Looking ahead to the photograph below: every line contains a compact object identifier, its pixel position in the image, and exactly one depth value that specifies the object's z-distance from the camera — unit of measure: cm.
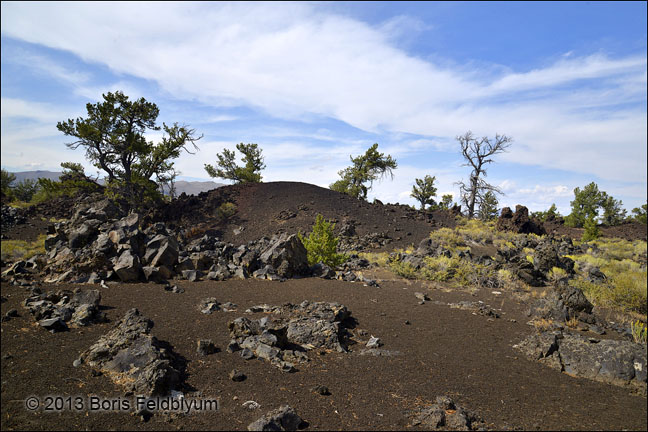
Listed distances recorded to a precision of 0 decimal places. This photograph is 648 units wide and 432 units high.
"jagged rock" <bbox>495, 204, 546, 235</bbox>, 2553
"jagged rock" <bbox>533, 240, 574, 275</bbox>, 1302
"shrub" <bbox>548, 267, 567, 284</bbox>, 1212
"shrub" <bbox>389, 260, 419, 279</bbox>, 1341
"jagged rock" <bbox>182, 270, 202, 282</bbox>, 1055
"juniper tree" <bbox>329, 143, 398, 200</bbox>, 4034
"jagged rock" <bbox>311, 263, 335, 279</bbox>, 1223
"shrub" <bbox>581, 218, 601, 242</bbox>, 2556
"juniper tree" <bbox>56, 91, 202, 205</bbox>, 2166
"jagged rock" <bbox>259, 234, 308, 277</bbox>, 1194
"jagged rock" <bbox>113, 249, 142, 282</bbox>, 952
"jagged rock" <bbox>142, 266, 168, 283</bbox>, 992
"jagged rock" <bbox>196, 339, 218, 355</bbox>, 555
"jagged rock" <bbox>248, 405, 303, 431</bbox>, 351
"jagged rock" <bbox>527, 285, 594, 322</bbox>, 812
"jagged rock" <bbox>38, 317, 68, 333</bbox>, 565
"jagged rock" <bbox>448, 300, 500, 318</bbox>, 868
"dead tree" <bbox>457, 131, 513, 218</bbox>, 3192
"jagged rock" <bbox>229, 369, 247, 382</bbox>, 476
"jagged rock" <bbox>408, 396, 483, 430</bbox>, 379
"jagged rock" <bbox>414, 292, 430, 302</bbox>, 993
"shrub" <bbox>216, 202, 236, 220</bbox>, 2488
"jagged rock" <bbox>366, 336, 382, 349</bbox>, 647
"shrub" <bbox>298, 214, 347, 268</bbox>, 1383
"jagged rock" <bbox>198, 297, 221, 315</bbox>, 771
